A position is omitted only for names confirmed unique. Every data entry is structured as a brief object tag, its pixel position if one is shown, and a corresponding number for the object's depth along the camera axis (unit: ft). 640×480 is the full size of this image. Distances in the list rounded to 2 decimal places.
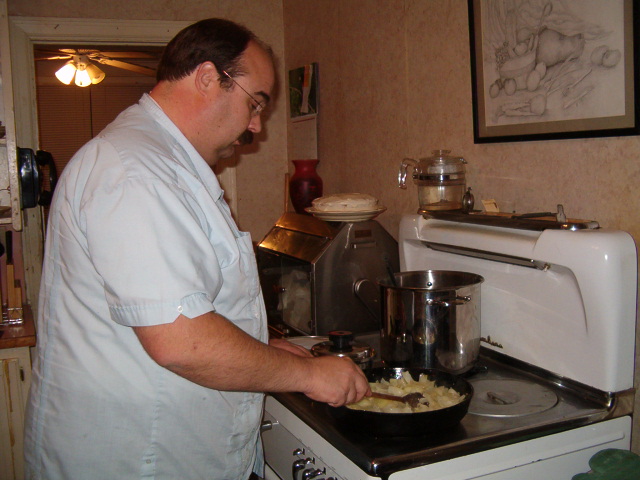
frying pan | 3.54
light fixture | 13.87
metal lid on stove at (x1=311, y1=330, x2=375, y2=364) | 4.64
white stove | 3.54
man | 3.04
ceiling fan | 13.91
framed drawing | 3.98
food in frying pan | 3.91
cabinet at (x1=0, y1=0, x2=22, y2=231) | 7.59
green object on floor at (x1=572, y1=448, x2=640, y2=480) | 3.50
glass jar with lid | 5.37
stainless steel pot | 4.52
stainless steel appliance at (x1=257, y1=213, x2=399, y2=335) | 6.22
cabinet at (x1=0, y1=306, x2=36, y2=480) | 7.48
